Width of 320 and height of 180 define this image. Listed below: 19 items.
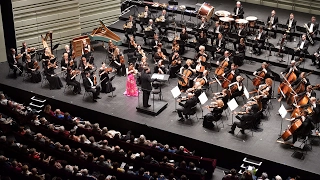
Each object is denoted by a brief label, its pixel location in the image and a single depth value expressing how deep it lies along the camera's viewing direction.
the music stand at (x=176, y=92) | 18.13
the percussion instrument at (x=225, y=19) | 22.09
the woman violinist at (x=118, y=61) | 21.20
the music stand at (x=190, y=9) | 24.22
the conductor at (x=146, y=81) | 18.59
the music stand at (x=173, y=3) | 24.49
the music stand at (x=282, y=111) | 16.91
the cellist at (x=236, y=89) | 18.91
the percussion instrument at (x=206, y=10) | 23.17
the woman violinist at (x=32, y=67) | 20.73
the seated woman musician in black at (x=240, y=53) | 21.11
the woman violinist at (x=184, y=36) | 22.17
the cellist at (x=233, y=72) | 19.30
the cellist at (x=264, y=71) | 19.39
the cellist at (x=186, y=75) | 19.84
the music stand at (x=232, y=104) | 17.36
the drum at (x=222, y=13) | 22.83
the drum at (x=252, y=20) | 22.16
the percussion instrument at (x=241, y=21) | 21.60
